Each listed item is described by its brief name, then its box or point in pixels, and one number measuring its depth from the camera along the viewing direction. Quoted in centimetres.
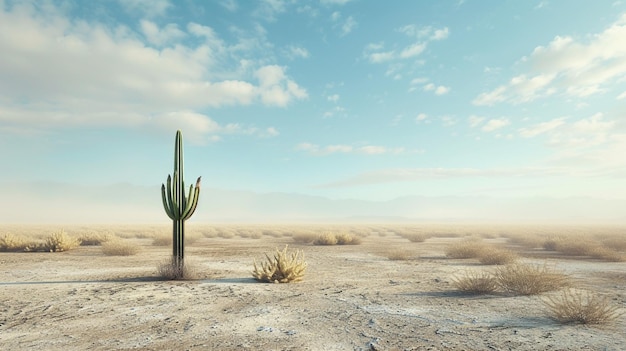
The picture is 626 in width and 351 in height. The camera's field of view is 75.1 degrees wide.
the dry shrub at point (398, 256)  1630
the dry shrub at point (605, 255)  1631
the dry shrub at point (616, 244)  2255
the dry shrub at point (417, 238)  2986
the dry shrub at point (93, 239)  2474
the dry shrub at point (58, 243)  1891
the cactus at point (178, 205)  1171
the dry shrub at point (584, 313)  647
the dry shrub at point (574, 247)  1938
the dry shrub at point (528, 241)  2583
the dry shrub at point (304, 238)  2708
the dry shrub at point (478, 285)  901
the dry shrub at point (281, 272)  1054
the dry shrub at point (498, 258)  1500
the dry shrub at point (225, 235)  3504
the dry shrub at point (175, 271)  1097
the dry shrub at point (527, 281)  883
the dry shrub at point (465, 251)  1733
